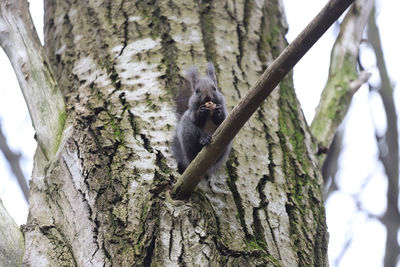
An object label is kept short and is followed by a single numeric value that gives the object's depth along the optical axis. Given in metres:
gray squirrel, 4.41
